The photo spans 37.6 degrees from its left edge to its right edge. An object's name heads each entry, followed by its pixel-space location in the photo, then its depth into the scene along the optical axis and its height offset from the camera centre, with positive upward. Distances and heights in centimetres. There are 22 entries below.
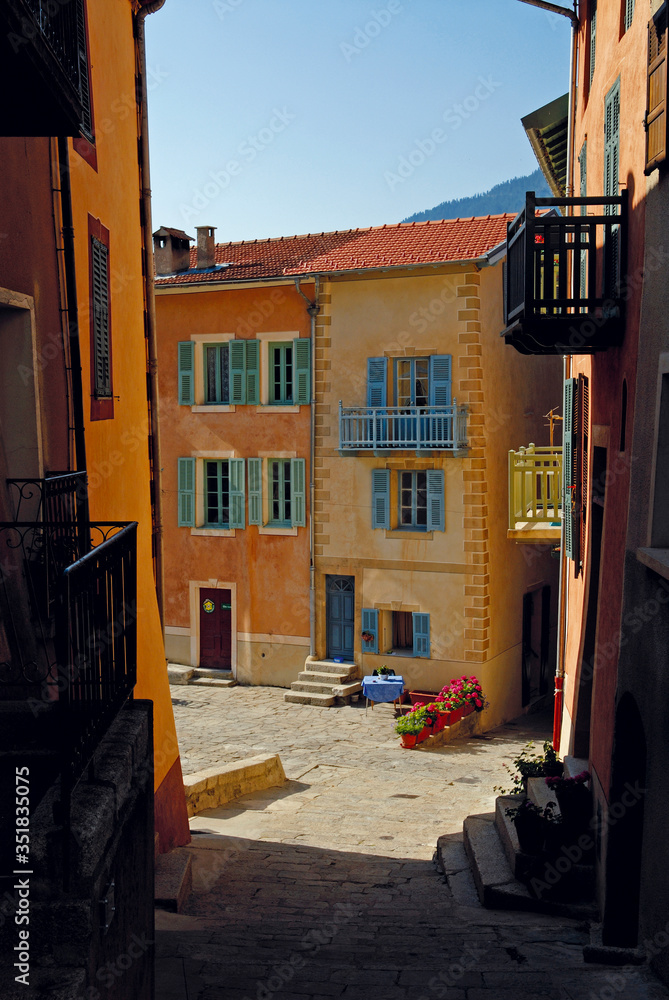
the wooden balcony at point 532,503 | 1391 -153
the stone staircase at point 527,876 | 781 -402
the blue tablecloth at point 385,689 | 2066 -613
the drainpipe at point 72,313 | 715 +62
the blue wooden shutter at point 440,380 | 2125 +33
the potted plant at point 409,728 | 1856 -627
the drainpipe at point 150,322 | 1033 +81
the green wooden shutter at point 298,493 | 2273 -224
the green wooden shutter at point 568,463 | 1154 -81
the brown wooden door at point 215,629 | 2391 -564
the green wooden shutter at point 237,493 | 2330 -229
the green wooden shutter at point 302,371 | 2262 +57
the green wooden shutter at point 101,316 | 823 +68
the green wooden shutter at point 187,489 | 2381 -224
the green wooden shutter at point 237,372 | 2319 +57
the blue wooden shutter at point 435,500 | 2130 -226
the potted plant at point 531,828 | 814 -358
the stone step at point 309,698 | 2155 -664
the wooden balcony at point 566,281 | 812 +97
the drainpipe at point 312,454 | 2250 -134
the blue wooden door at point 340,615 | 2262 -503
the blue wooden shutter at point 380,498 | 2184 -227
